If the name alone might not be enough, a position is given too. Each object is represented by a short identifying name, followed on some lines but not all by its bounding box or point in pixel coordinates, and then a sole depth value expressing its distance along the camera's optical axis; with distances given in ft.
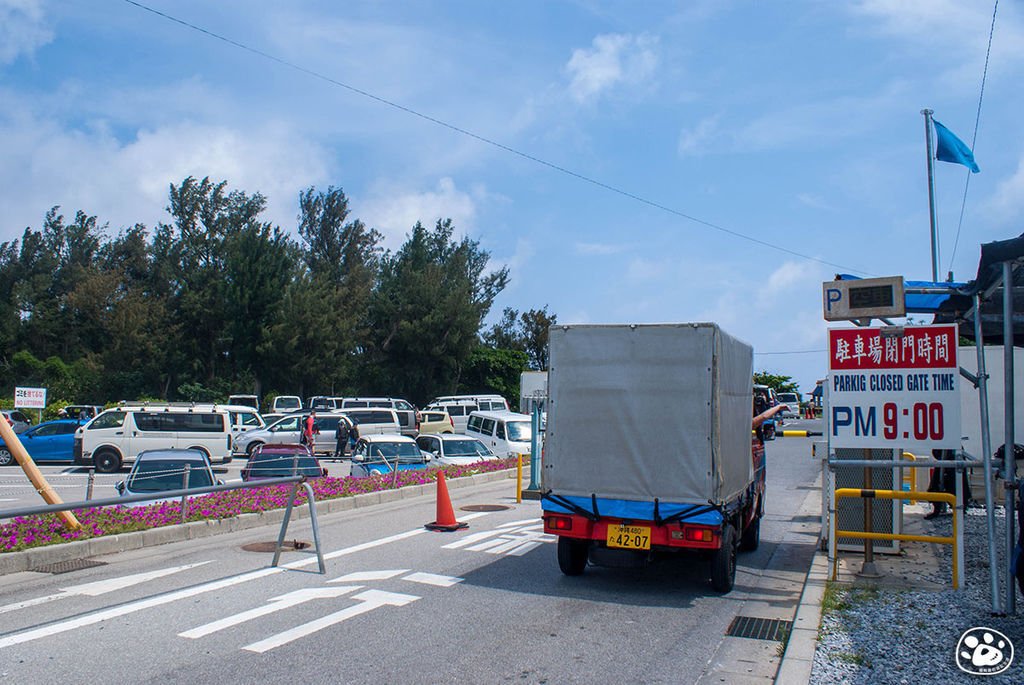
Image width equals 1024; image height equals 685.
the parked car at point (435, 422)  120.26
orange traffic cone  42.60
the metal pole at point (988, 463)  23.68
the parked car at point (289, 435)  105.40
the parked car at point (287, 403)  159.12
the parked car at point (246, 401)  156.98
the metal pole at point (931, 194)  68.74
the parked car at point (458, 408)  142.36
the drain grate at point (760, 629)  24.41
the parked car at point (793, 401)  207.01
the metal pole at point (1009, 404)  23.20
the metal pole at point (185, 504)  40.40
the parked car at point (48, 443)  90.99
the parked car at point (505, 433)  89.76
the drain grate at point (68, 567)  31.58
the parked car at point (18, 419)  111.52
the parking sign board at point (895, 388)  29.30
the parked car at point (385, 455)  65.72
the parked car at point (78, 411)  126.31
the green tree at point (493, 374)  199.52
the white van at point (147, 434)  83.76
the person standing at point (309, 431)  96.07
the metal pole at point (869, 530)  30.66
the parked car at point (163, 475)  44.27
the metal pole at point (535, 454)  59.16
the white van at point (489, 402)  144.66
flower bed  33.76
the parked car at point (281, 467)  55.98
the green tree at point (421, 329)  189.26
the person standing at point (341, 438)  105.29
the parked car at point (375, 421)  116.88
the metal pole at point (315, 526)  31.17
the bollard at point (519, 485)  55.52
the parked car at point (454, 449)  75.50
